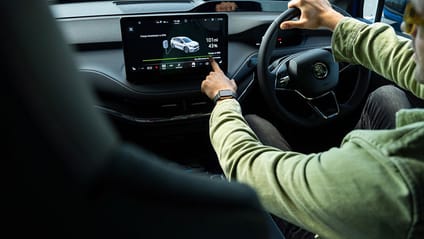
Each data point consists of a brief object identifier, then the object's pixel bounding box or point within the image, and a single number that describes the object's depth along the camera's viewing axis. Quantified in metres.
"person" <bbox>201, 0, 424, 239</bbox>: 0.75
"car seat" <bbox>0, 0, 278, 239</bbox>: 0.35
